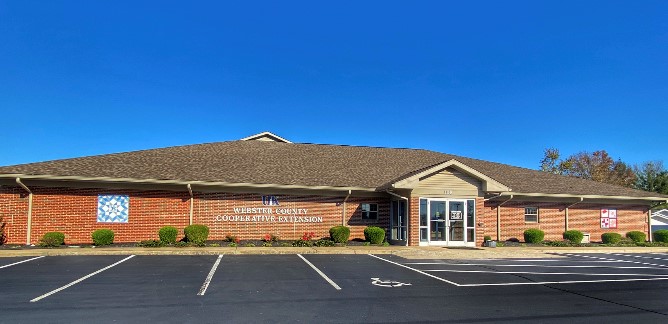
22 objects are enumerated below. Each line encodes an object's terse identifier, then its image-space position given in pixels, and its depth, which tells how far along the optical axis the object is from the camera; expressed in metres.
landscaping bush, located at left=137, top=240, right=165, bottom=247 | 18.42
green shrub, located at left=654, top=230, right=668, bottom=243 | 25.14
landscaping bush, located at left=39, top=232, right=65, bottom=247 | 18.12
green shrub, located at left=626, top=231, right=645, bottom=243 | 24.72
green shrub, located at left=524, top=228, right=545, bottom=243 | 23.05
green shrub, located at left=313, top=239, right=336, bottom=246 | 19.83
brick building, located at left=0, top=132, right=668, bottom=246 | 19.33
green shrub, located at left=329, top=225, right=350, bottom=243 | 20.56
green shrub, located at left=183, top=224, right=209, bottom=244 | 19.36
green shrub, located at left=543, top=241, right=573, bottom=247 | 22.45
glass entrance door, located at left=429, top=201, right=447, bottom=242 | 20.95
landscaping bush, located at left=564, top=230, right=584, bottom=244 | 23.70
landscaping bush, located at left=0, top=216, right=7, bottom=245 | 18.73
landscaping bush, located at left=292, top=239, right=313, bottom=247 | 19.58
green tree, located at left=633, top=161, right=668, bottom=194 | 58.56
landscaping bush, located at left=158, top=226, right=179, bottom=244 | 19.00
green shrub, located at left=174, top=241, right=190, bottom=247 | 18.81
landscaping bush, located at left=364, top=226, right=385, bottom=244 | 20.84
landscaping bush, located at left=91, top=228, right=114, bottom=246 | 18.47
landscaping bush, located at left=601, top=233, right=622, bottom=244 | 24.09
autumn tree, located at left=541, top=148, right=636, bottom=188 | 49.88
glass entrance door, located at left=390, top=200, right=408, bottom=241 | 21.36
